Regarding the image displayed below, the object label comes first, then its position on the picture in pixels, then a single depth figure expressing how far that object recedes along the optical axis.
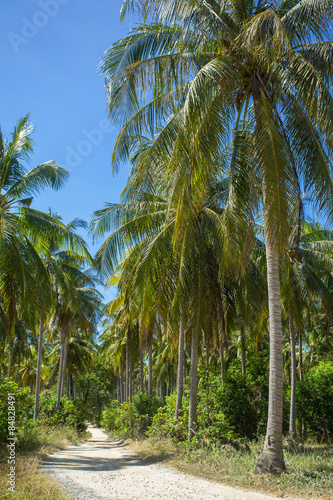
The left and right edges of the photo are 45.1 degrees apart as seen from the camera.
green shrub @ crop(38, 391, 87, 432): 20.94
